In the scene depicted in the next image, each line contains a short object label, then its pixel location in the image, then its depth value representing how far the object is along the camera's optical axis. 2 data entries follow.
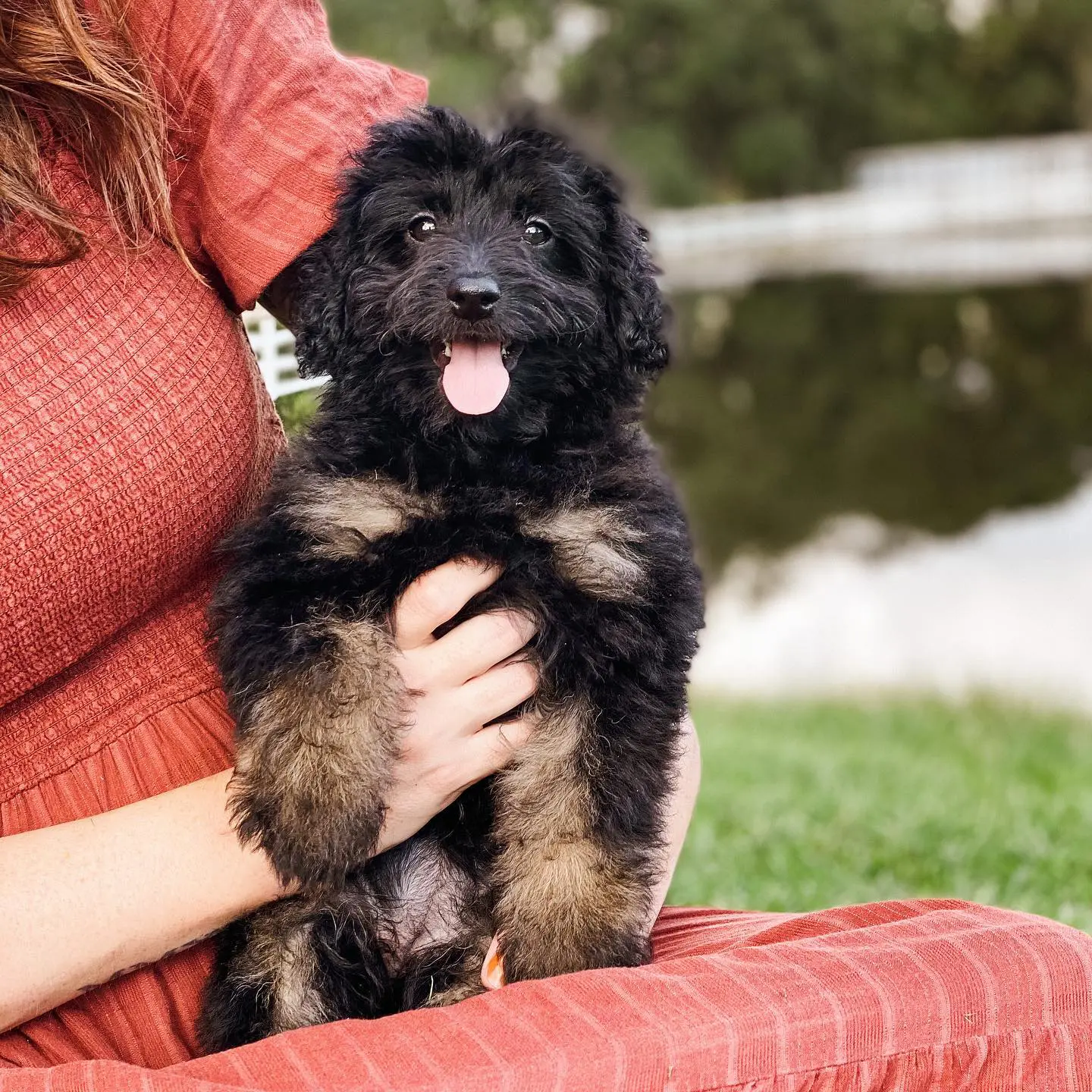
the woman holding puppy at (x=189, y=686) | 1.72
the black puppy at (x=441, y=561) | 2.05
